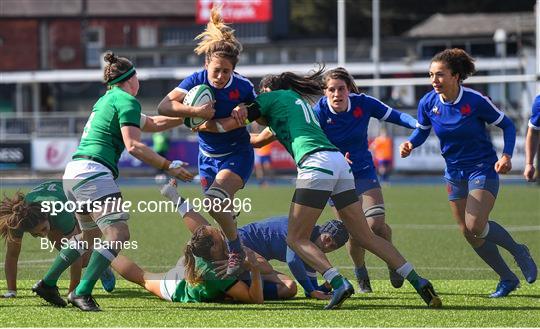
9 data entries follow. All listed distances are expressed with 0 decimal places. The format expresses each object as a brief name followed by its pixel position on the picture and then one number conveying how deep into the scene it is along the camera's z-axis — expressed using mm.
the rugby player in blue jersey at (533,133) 18780
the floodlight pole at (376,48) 76587
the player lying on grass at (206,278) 17484
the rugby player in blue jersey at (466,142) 18266
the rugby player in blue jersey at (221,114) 17297
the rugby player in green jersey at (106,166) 16203
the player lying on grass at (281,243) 18062
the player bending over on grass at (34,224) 17609
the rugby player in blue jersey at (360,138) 19062
